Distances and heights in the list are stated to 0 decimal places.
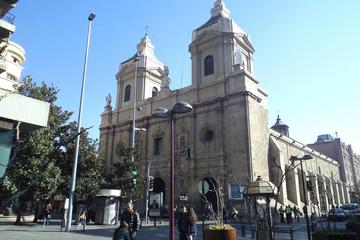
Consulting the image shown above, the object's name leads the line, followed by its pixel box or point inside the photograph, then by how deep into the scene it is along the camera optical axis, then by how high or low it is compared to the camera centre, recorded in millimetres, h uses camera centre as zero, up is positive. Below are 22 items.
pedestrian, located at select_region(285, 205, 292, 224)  25641 -139
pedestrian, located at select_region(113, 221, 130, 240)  7004 -459
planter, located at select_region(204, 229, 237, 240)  8453 -568
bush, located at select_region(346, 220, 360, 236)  12478 -509
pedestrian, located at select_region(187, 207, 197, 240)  10553 -314
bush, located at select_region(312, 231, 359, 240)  9203 -646
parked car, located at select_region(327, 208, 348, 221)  28845 -275
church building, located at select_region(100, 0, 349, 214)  31156 +10009
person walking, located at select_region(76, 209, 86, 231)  18469 -347
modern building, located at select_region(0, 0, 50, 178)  5441 +1830
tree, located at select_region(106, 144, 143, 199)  27609 +3026
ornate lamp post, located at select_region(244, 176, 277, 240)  10383 +764
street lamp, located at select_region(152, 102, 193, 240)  8416 +3057
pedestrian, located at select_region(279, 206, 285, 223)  27394 -278
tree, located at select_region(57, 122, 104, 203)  23922 +3572
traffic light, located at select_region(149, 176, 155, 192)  22938 +2009
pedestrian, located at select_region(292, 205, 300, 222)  30083 +75
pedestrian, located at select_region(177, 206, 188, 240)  10539 -410
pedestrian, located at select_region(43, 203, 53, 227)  20281 -63
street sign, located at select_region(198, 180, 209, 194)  12484 +1036
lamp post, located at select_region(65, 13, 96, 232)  17409 +2790
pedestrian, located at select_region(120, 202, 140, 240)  8609 -168
